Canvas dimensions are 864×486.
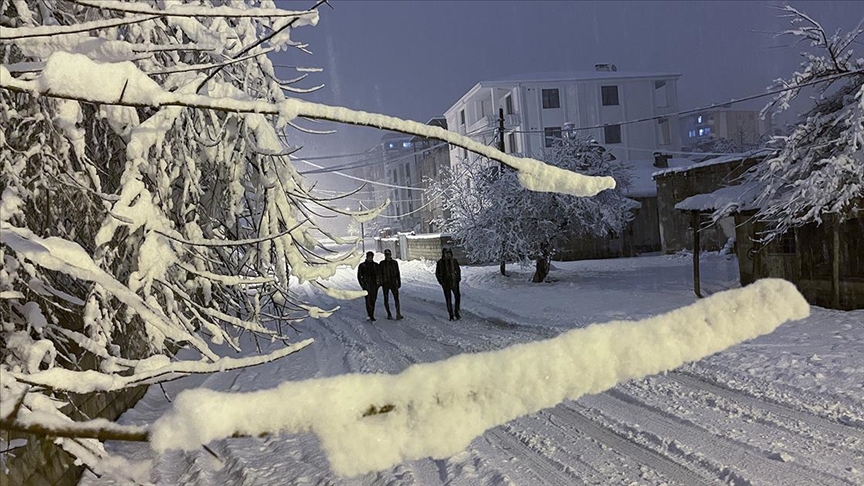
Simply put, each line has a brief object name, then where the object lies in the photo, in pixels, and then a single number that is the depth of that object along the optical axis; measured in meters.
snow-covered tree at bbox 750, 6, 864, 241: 10.55
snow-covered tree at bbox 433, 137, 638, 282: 20.53
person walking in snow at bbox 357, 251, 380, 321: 14.31
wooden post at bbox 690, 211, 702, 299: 14.82
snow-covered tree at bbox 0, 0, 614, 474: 1.18
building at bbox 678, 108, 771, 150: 72.31
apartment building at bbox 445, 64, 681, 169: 40.62
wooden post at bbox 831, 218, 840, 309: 11.34
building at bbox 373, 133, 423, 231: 66.56
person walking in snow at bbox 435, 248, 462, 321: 14.00
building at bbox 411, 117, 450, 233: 52.19
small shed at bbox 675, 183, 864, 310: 11.79
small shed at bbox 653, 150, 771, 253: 27.19
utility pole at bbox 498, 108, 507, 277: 22.47
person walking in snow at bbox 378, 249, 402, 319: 14.69
